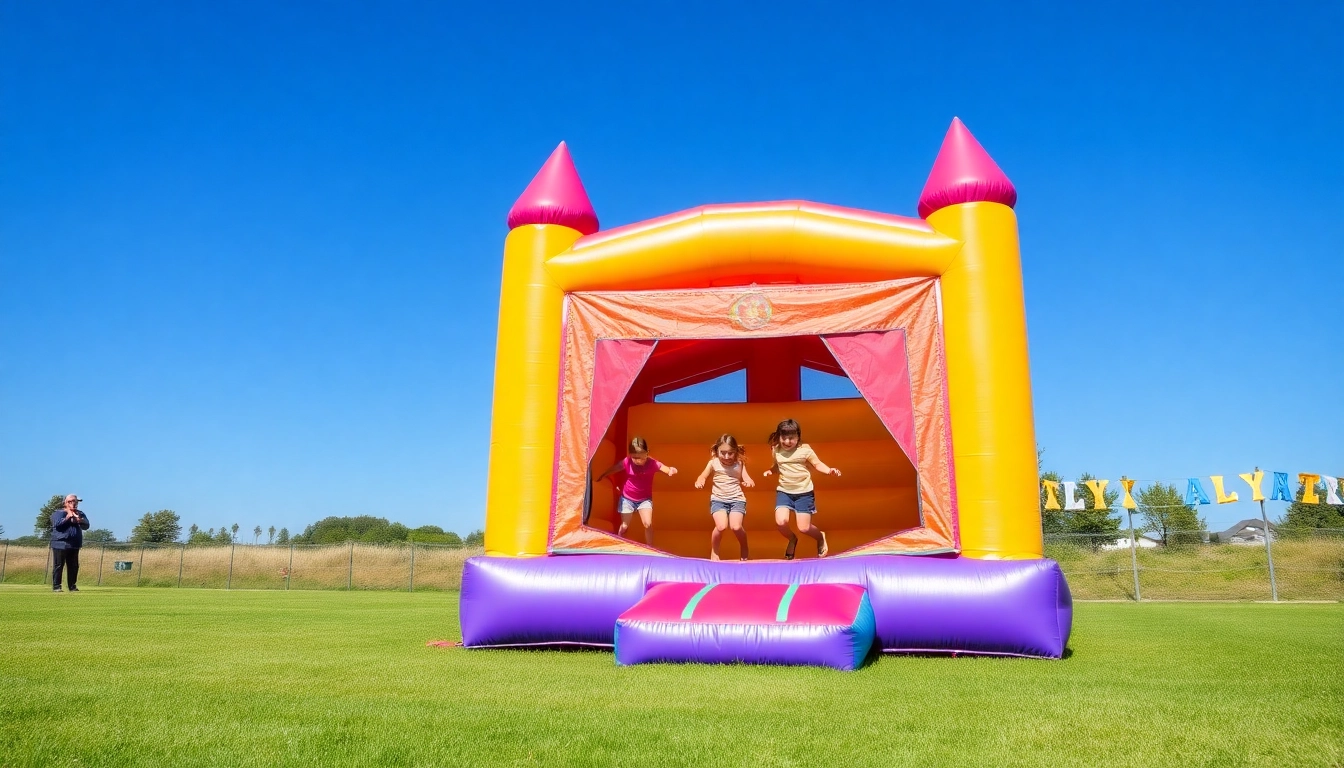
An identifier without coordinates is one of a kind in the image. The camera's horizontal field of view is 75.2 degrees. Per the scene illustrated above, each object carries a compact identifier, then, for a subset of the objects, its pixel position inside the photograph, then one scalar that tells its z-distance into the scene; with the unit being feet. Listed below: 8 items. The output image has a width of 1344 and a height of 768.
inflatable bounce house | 17.25
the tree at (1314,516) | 95.66
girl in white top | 23.26
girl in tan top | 22.90
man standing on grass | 36.94
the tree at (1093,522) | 101.24
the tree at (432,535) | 137.77
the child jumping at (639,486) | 24.50
